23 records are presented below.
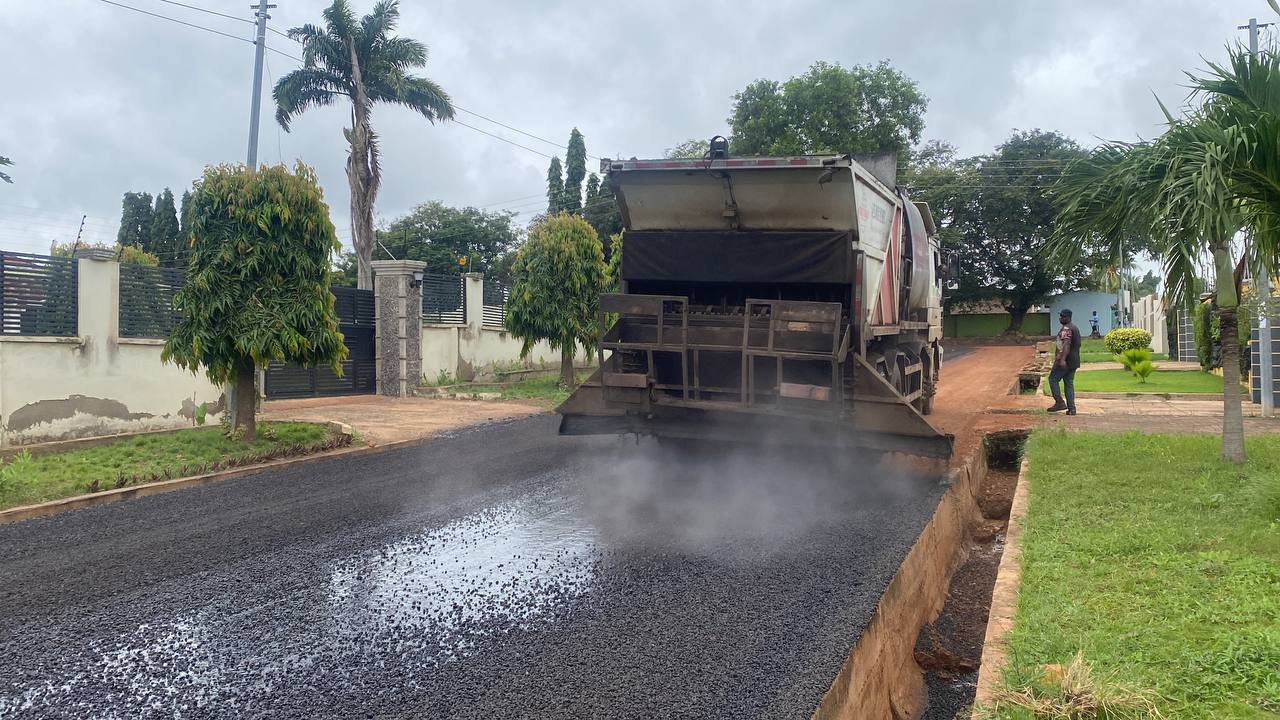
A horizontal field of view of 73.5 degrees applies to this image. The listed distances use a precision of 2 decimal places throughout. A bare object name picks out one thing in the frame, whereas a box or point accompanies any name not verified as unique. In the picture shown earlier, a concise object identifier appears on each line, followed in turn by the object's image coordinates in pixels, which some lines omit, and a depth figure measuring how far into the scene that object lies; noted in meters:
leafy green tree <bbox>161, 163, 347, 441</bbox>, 9.51
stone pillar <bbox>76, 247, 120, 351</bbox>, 10.90
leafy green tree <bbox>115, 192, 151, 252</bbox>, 46.09
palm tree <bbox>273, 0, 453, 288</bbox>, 26.23
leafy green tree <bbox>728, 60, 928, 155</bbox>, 37.97
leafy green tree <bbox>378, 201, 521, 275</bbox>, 51.78
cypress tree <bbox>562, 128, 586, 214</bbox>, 49.00
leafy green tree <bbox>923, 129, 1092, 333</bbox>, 41.88
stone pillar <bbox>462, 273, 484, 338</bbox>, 20.80
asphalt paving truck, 7.15
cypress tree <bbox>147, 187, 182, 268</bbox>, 43.44
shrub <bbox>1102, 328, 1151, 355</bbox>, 25.72
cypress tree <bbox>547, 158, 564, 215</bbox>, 49.22
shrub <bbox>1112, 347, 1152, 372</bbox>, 17.27
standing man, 12.56
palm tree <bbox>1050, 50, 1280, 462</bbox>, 6.54
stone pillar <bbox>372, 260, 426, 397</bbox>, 18.27
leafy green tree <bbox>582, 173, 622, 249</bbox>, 45.69
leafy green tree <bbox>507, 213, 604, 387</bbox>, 19.31
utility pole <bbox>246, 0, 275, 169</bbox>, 13.40
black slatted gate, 16.73
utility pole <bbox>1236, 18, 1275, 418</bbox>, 11.88
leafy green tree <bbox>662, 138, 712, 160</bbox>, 48.82
